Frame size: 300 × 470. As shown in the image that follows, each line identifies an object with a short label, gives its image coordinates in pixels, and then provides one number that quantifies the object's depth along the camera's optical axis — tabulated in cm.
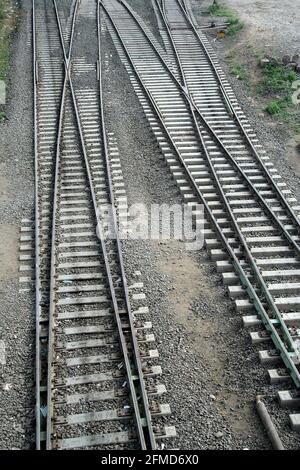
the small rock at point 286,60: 1913
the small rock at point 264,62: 1928
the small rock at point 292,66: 1879
